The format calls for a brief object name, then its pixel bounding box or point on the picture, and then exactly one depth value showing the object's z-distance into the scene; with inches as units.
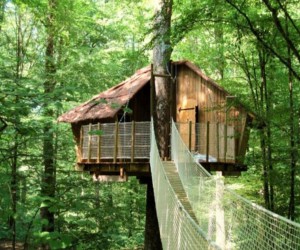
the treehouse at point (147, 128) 306.7
